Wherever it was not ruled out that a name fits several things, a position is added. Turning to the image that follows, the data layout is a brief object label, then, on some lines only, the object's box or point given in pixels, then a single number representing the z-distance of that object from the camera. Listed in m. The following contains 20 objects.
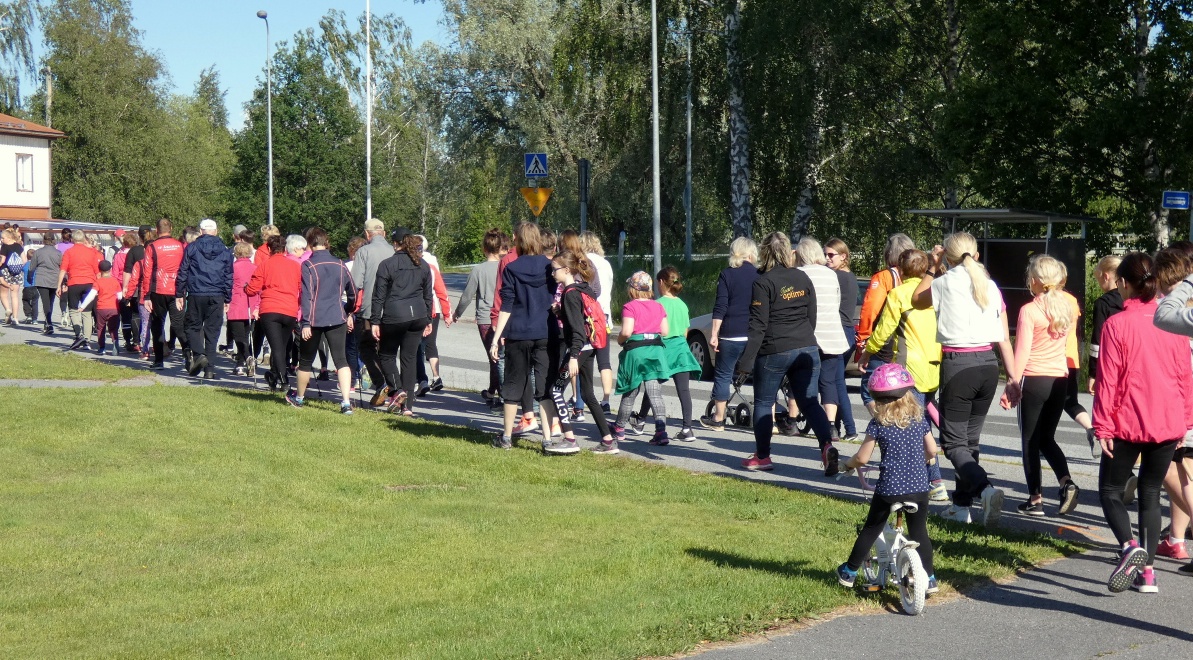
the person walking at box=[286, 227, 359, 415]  13.02
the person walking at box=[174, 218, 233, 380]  15.53
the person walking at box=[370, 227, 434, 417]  12.56
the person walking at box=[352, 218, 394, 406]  13.65
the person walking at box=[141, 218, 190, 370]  16.50
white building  58.38
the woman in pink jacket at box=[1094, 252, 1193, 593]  6.48
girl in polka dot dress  6.33
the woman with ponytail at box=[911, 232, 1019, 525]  8.23
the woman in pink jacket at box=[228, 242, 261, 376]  16.02
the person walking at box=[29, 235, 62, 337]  22.80
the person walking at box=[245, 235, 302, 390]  14.02
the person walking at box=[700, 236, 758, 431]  12.05
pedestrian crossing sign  21.72
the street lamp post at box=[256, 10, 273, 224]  52.09
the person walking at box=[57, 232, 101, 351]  20.77
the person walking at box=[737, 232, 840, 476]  10.02
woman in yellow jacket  8.83
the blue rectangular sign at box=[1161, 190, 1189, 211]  17.00
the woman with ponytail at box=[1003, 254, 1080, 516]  8.17
